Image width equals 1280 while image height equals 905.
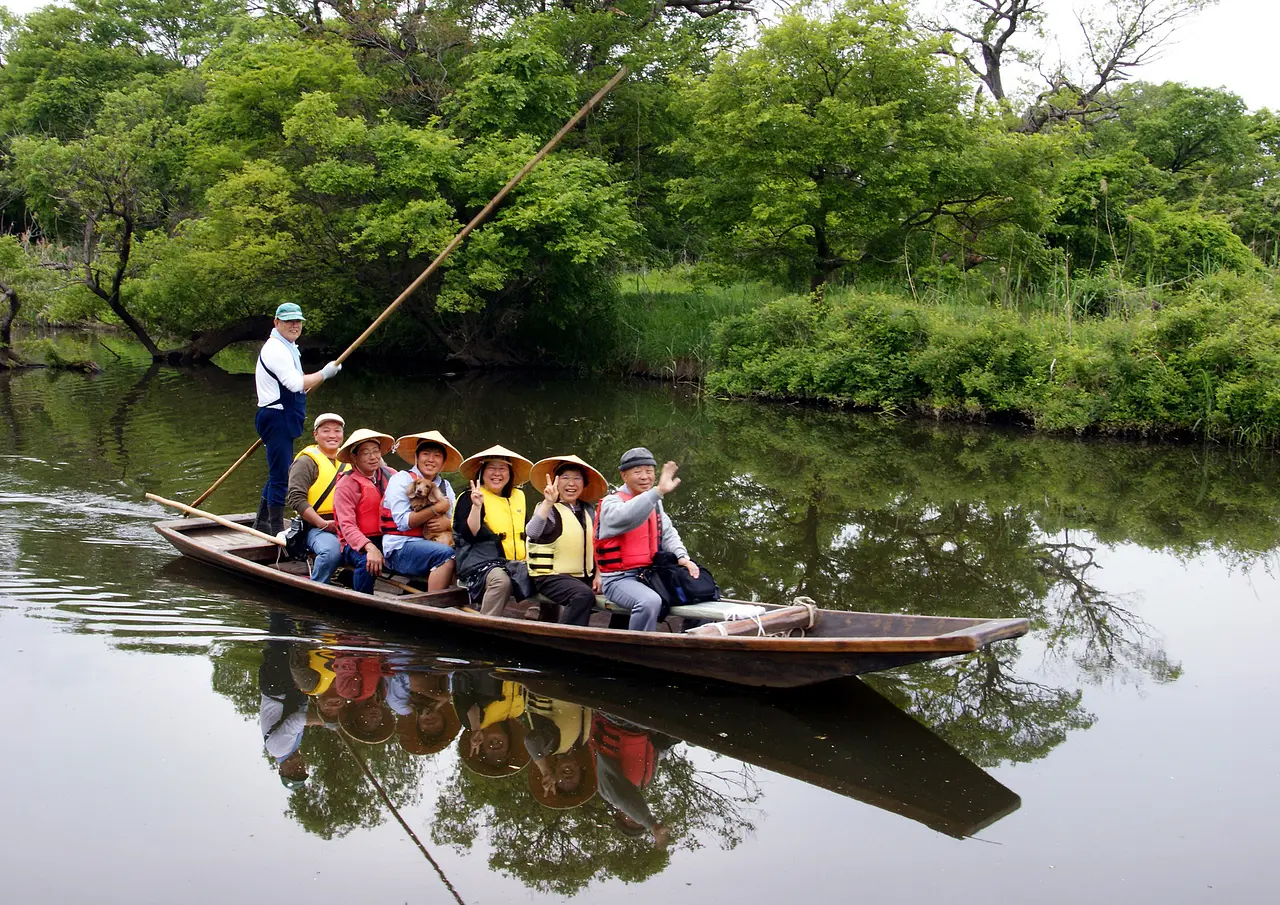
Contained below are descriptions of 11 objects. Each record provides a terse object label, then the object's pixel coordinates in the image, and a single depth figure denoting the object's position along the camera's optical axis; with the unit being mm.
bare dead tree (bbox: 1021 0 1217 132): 25344
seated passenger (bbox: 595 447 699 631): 5574
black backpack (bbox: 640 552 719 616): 5836
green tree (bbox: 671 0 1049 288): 17656
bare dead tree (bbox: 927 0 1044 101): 26234
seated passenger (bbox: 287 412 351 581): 6777
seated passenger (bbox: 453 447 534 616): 6082
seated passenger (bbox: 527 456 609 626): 5762
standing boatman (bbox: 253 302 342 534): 7527
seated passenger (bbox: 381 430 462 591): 6461
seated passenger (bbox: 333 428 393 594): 6594
